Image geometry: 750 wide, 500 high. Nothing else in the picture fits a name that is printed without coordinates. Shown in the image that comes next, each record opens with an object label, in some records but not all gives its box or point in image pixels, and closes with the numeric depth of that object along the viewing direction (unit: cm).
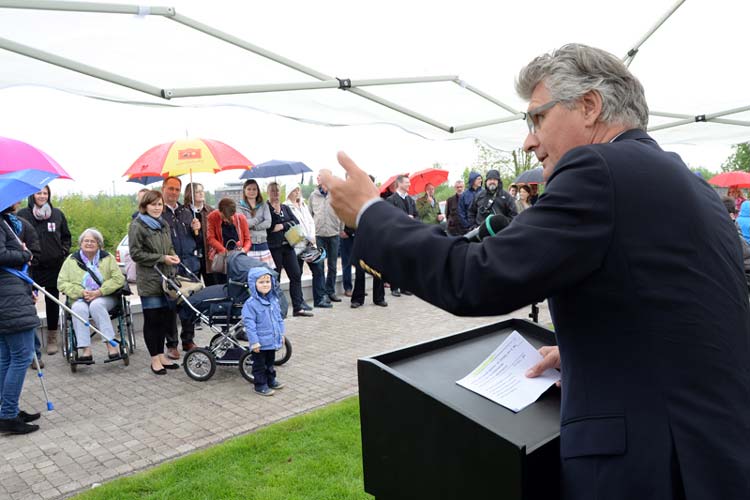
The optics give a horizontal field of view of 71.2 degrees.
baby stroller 596
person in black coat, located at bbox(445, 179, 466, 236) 1103
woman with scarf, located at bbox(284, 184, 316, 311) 927
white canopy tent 271
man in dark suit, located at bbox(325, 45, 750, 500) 115
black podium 129
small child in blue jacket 527
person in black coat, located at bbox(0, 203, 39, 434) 447
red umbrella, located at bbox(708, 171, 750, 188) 1410
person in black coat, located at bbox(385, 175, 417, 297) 997
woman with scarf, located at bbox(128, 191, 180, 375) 609
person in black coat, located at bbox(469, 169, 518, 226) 962
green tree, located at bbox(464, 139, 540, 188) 2859
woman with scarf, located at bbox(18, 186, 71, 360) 684
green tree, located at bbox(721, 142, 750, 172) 2934
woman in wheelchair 638
